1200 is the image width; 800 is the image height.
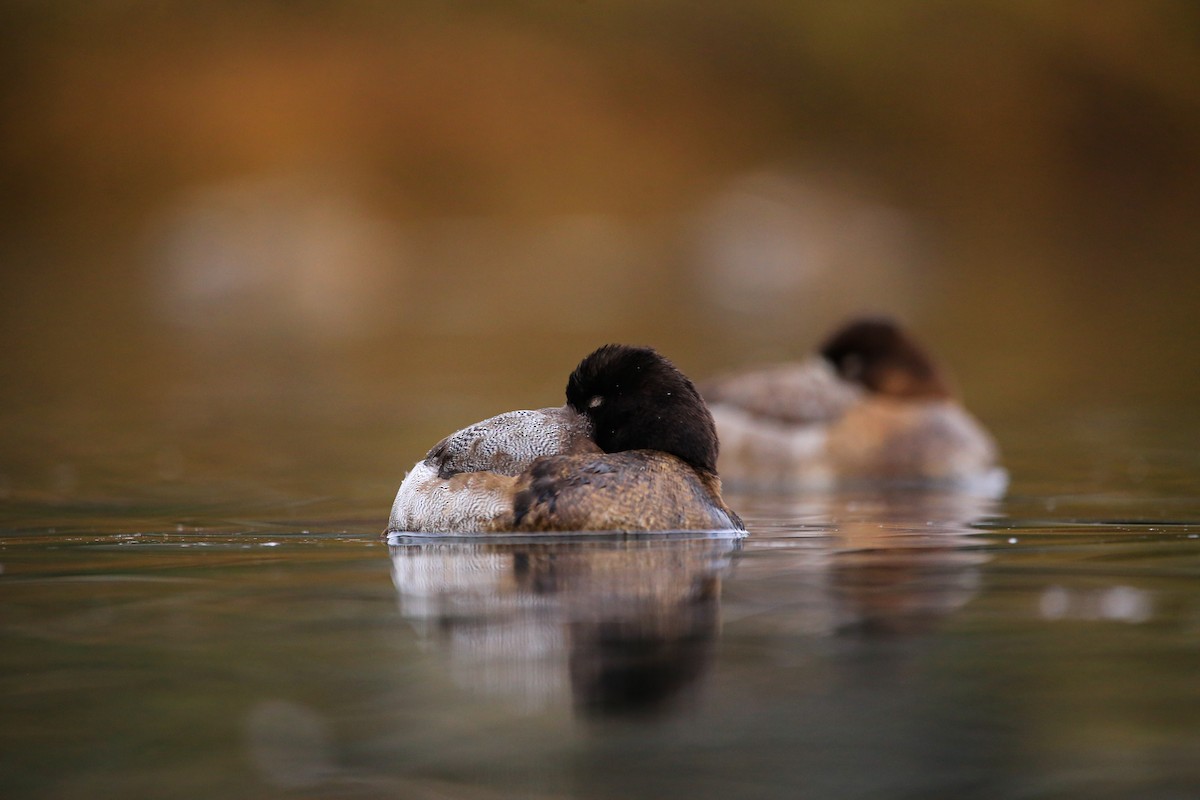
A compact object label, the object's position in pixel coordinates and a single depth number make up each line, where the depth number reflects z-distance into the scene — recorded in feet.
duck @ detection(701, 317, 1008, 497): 91.71
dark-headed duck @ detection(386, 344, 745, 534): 53.67
